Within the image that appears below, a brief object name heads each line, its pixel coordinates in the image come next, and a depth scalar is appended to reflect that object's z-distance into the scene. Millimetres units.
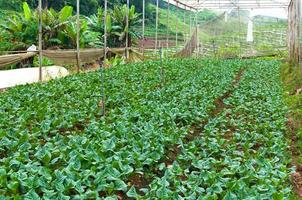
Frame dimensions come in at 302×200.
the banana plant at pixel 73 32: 19359
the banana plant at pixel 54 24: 19312
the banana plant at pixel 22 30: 19031
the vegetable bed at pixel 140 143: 3984
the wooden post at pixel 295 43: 16969
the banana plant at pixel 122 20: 24000
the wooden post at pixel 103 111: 7679
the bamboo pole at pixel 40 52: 12750
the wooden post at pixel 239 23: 34219
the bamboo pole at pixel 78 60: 15530
